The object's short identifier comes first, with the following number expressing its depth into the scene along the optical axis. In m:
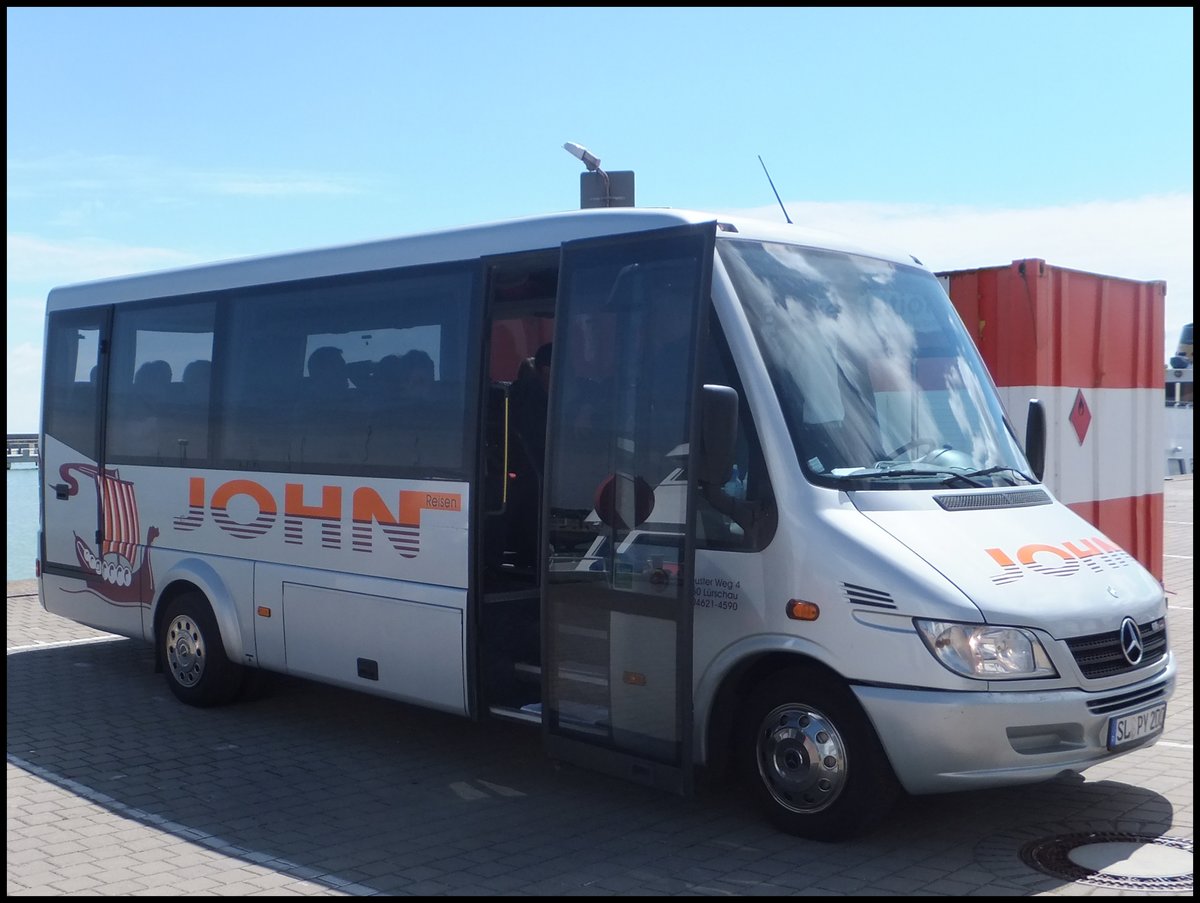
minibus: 5.62
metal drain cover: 5.38
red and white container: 10.53
